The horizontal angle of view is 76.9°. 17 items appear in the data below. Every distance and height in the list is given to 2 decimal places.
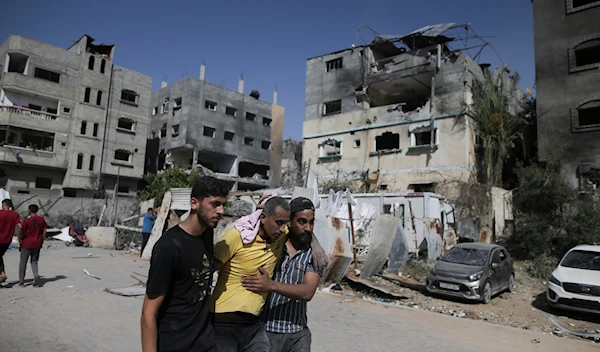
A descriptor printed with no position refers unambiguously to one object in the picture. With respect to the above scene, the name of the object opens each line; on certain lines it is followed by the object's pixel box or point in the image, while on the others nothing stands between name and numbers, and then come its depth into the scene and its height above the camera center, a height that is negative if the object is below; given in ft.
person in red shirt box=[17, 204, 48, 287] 26.66 -3.16
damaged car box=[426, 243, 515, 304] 31.89 -4.96
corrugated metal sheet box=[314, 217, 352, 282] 35.35 -3.37
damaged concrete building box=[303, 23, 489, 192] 78.18 +23.30
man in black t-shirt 6.80 -1.46
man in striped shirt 9.09 -1.73
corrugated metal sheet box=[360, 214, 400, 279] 37.42 -3.04
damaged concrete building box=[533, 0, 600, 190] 63.36 +23.83
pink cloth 8.48 -0.46
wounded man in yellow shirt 8.20 -1.53
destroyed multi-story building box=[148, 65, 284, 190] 122.31 +25.48
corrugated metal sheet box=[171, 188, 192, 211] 45.32 +0.63
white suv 27.63 -4.67
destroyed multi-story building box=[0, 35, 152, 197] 91.76 +21.05
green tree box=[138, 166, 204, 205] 82.43 +4.85
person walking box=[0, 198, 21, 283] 25.89 -2.24
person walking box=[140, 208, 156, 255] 46.14 -2.70
